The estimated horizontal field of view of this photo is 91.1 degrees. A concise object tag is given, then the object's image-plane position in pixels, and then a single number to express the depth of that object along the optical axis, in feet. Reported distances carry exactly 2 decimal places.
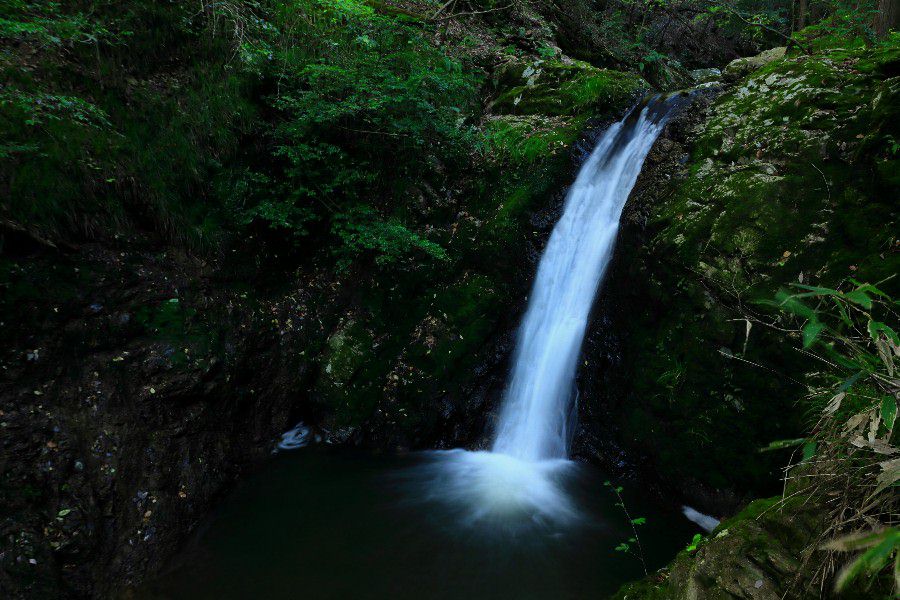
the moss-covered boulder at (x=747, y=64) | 19.27
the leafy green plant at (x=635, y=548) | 13.13
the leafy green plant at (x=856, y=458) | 4.22
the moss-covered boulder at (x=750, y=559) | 6.38
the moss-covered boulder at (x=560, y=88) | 23.26
